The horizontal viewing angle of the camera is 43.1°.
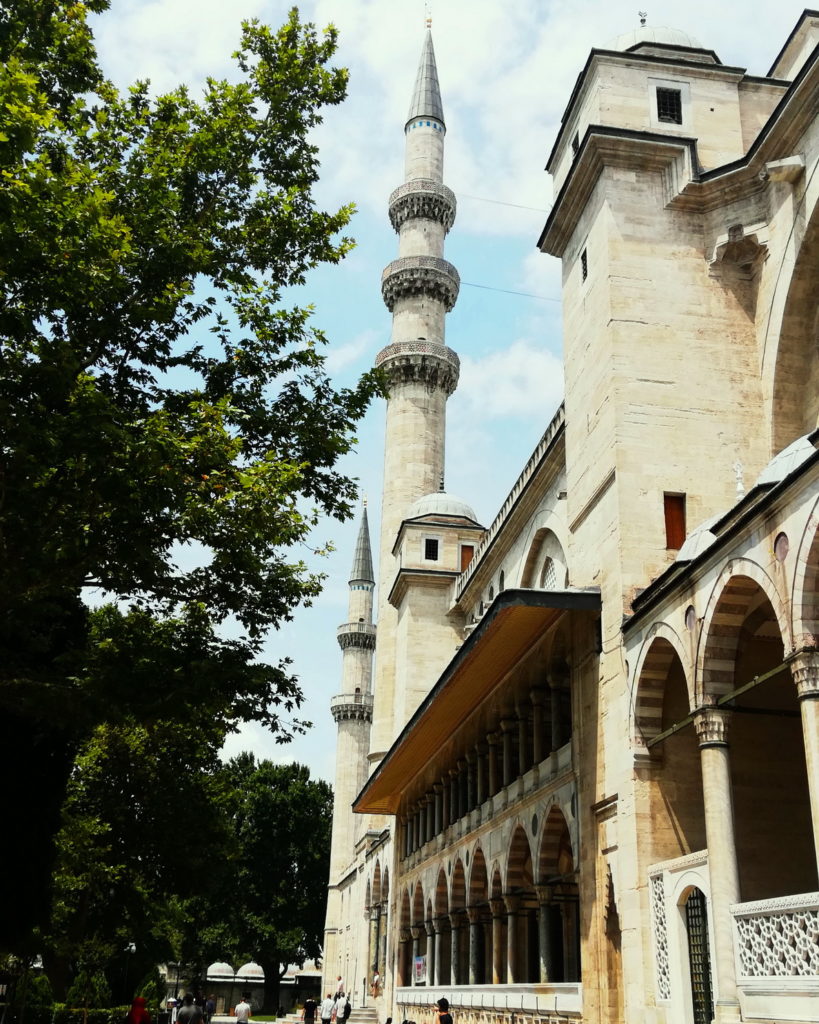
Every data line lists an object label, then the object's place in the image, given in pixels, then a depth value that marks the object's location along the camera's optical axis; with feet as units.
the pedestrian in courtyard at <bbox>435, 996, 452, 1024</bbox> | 45.39
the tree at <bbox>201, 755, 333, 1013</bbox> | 189.37
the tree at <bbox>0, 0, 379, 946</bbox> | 35.91
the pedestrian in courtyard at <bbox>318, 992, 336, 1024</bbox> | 81.20
